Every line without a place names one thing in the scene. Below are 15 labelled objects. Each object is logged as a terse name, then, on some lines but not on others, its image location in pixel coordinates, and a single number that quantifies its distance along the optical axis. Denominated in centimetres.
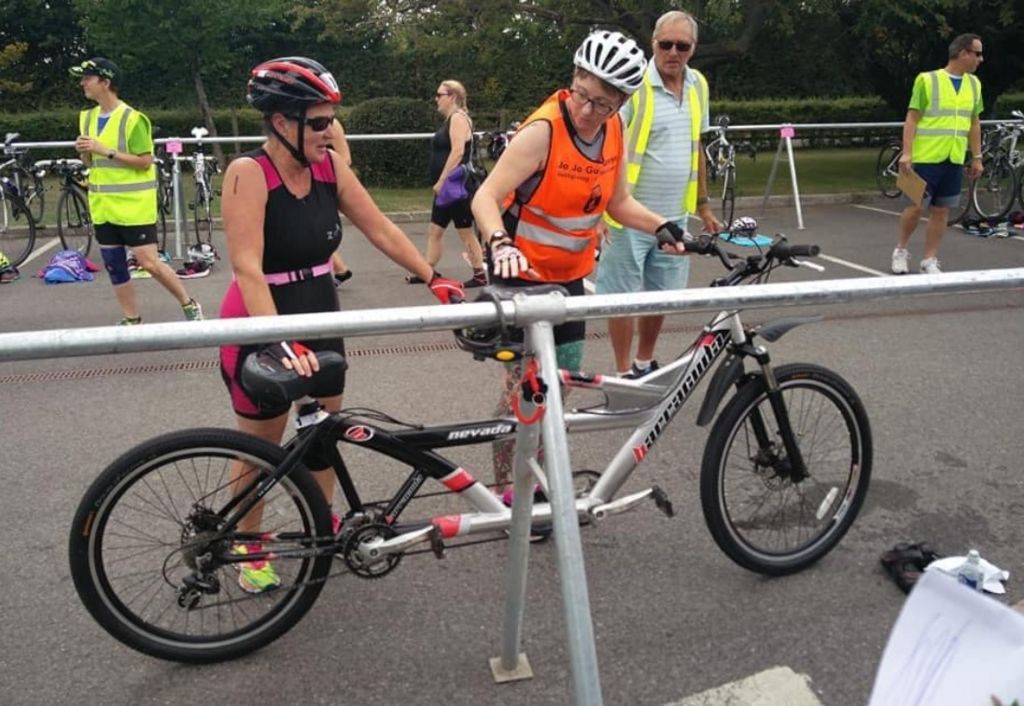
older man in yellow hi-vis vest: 417
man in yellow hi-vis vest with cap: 570
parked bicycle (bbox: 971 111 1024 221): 1034
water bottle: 194
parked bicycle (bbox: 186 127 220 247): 902
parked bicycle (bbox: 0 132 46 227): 919
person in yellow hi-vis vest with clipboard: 705
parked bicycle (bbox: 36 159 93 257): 864
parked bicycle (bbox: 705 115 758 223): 1077
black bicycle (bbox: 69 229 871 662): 247
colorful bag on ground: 762
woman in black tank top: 716
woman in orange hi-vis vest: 287
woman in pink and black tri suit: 251
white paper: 131
